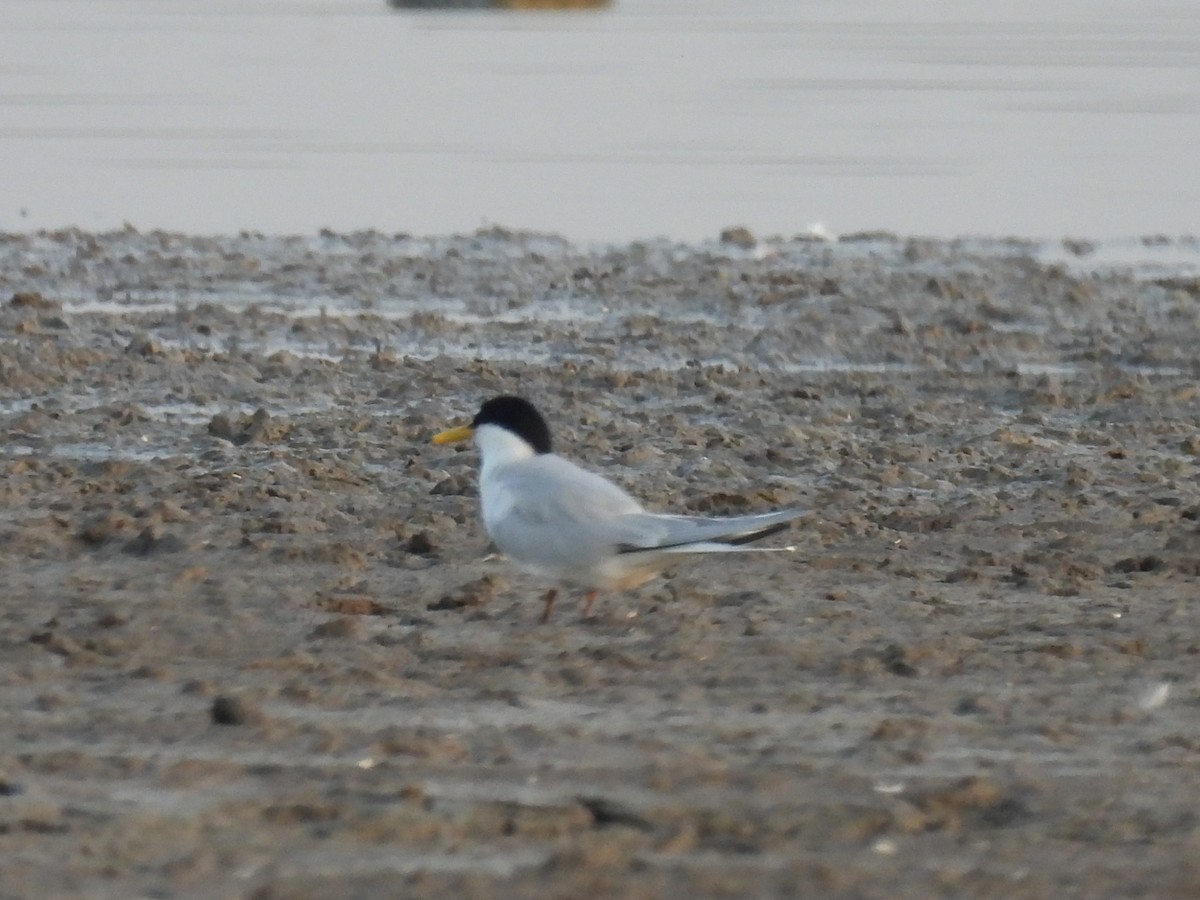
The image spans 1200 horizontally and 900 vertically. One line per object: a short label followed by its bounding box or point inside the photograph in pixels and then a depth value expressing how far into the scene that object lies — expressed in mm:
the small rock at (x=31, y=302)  23437
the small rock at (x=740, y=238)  28562
